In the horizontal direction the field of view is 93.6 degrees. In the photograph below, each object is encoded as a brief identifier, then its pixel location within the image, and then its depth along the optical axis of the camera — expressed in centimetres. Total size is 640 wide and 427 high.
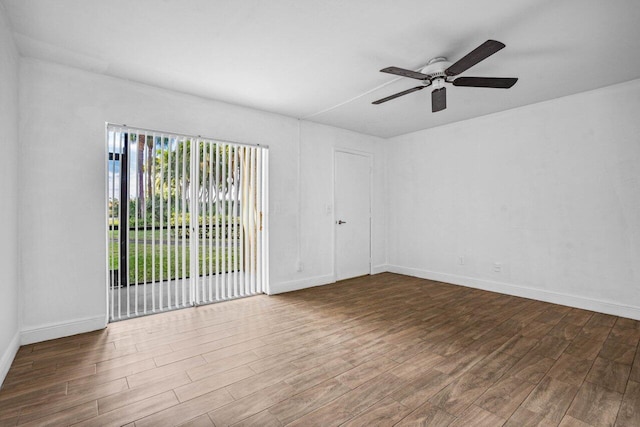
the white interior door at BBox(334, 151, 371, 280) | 525
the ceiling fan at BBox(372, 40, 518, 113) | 231
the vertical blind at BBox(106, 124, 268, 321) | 328
